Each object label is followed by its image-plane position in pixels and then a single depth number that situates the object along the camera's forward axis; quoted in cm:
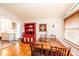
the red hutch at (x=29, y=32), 338
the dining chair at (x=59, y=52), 113
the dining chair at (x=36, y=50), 132
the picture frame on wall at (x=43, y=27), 423
